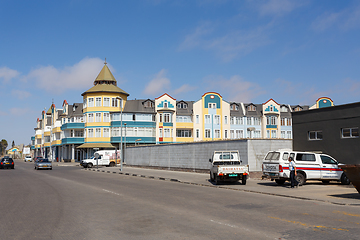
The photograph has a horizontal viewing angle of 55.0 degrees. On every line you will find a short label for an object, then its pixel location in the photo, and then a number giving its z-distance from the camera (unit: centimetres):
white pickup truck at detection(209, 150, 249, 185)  2134
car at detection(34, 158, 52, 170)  4300
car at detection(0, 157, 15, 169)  4719
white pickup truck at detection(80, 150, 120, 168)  4959
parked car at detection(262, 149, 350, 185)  2081
